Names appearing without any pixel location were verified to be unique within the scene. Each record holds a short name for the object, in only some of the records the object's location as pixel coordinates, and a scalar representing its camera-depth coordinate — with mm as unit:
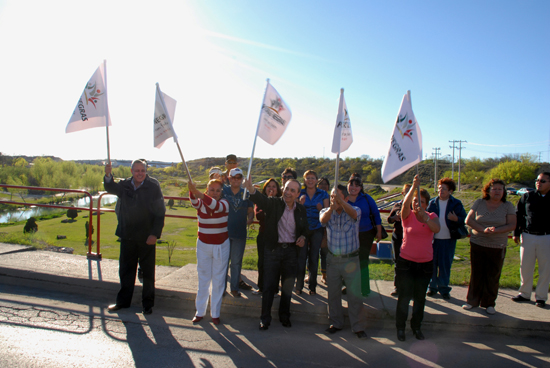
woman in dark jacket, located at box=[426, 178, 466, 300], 4555
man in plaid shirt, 3771
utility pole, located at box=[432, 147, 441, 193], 63112
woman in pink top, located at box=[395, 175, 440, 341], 3709
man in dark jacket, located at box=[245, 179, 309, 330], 3945
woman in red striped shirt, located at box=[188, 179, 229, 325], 3947
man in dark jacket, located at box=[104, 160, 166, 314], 4246
